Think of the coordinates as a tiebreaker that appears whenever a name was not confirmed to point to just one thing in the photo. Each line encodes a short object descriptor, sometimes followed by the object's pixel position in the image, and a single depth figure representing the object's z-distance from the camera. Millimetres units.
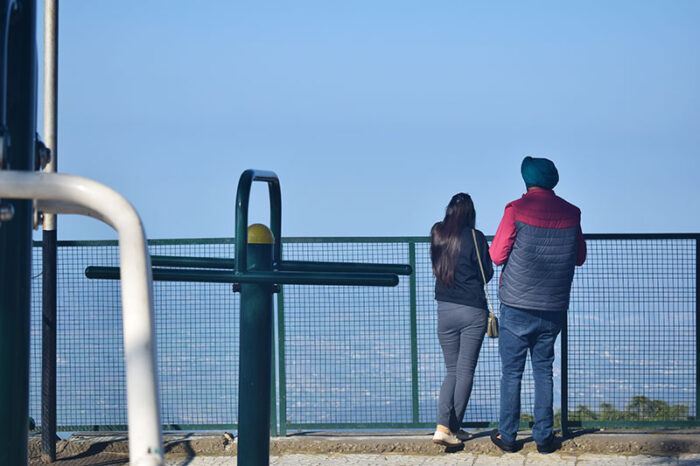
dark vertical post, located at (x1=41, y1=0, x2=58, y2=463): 13844
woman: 13227
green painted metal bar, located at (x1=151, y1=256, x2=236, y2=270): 6387
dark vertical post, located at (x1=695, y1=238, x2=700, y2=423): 14281
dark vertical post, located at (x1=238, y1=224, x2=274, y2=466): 5840
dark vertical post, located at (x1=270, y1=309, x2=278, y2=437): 14278
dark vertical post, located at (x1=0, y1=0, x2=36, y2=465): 4312
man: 12508
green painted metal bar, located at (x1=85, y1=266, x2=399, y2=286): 5414
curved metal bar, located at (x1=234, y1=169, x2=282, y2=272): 5836
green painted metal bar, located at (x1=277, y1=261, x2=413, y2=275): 6426
